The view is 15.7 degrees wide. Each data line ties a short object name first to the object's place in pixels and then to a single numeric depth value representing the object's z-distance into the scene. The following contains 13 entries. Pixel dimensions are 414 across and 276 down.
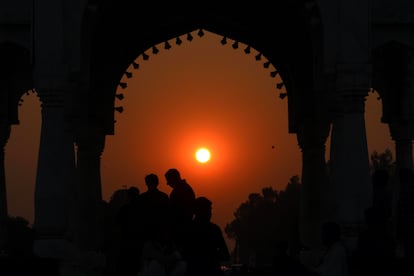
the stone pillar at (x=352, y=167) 26.31
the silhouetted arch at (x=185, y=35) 34.31
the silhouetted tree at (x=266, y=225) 128.19
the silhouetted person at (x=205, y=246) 21.28
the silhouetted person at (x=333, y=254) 22.66
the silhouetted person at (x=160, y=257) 22.09
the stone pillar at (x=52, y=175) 26.39
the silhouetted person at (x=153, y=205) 22.42
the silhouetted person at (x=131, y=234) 22.92
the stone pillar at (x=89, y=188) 32.38
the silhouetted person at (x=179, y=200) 22.95
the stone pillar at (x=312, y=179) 35.00
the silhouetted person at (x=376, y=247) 23.55
